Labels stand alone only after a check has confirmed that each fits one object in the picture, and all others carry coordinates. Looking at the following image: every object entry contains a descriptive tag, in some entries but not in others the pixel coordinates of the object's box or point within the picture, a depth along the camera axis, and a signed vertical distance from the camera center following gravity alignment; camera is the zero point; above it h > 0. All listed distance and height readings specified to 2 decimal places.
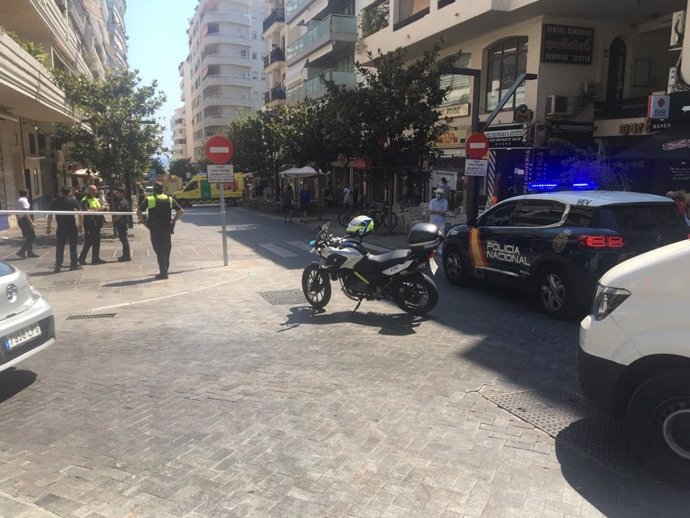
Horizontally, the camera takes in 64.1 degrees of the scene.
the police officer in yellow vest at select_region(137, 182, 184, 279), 10.66 -0.95
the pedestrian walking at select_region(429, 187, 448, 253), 14.16 -0.98
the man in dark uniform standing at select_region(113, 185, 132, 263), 12.46 -1.48
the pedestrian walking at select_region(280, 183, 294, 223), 24.69 -1.32
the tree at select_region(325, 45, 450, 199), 17.38 +1.83
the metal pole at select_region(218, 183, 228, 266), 12.11 -1.54
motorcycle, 7.48 -1.37
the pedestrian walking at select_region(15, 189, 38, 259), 9.71 -1.13
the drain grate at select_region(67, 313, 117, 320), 7.82 -2.05
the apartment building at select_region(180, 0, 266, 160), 80.00 +16.11
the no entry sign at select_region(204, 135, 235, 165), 11.93 +0.47
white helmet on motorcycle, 7.85 -0.78
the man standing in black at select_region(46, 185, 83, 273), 10.90 -1.08
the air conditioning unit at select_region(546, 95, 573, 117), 16.92 +2.01
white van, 3.28 -1.16
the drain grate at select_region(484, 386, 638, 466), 3.80 -1.92
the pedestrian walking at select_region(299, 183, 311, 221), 26.27 -1.39
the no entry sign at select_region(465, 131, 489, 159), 13.88 +0.67
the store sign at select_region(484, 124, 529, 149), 17.77 +1.19
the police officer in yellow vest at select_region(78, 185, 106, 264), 11.88 -1.43
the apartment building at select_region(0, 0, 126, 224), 13.05 +2.02
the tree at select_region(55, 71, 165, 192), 17.14 +1.45
